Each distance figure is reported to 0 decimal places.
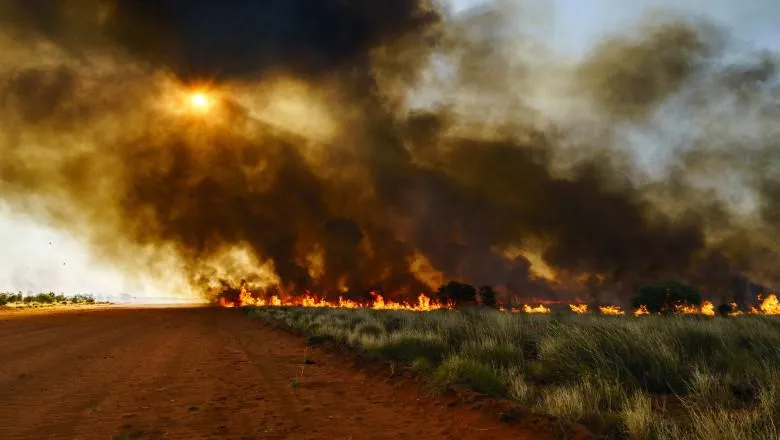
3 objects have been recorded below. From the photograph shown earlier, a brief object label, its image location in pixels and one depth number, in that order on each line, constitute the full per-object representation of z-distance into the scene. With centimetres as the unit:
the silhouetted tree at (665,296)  7049
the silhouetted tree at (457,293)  9762
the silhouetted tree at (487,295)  9522
